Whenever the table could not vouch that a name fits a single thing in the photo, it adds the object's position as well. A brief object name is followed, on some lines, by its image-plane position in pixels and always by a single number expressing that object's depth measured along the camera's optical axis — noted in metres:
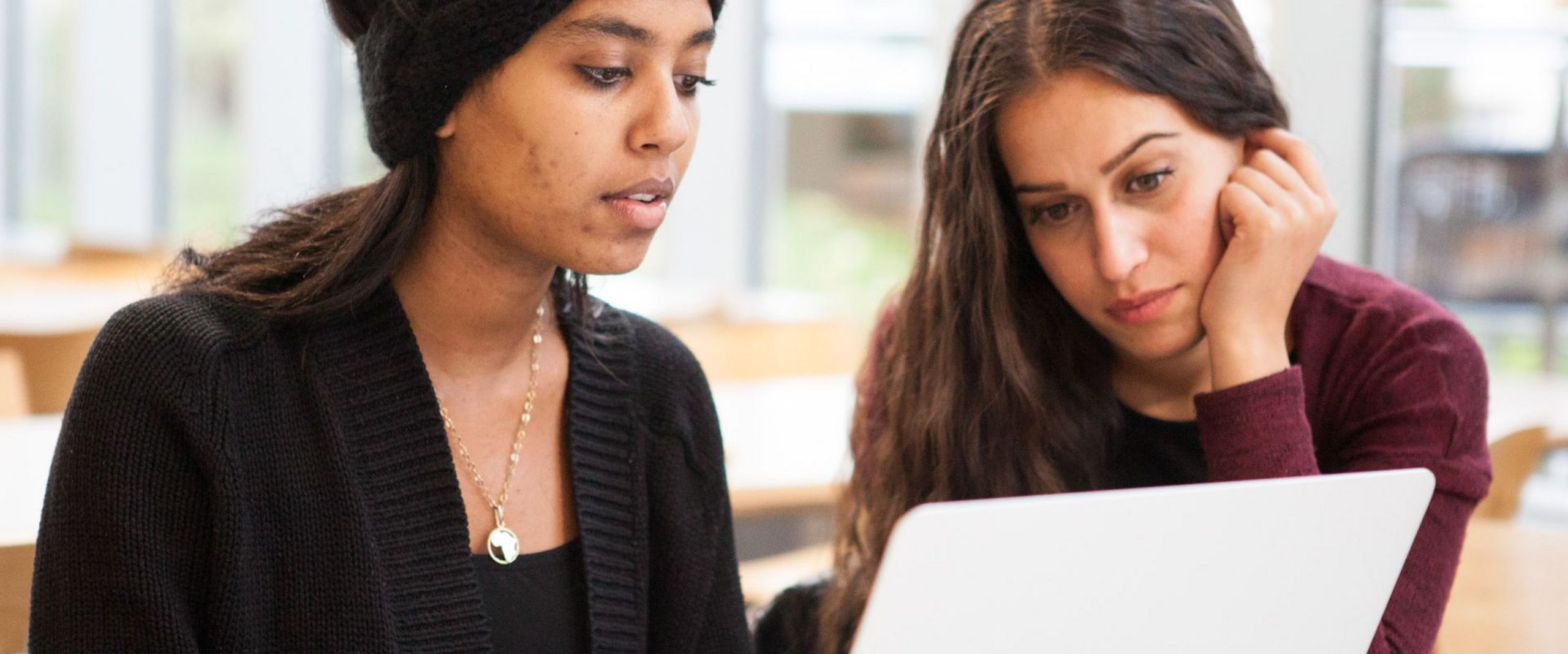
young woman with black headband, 1.16
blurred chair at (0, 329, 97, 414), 2.79
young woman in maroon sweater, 1.41
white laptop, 0.81
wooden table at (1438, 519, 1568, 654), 1.79
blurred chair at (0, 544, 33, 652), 1.38
